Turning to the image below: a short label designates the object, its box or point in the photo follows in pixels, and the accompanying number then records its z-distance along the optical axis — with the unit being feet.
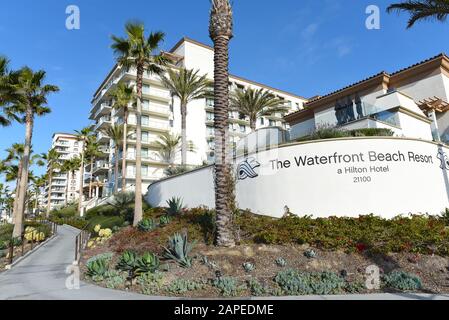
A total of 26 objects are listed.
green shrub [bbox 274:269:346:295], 26.30
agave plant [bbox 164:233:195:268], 32.68
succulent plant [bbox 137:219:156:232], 51.16
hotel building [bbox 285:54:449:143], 63.62
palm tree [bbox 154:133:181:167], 162.40
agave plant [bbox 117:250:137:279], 30.66
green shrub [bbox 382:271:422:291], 26.25
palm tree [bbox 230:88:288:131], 110.73
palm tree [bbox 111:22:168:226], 64.18
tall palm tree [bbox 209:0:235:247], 36.70
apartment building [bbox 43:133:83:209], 437.17
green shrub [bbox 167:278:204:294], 27.32
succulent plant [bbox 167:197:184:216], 59.52
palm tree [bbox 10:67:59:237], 70.76
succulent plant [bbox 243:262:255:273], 30.96
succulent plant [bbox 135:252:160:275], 30.35
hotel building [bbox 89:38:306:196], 168.25
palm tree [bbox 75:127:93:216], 142.53
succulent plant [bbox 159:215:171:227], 52.00
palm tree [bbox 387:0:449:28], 43.21
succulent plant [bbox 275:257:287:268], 32.21
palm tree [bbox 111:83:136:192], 82.52
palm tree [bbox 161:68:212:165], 106.11
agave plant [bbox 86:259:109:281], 33.32
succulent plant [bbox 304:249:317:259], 33.36
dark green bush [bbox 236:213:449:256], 33.24
